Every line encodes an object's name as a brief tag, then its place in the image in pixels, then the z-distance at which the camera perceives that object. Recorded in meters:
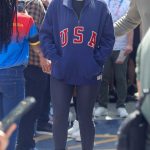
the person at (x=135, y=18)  5.57
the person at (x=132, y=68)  8.89
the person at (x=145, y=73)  3.32
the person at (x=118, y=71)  7.86
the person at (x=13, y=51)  5.09
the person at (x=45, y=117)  7.32
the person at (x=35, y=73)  6.32
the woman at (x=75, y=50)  5.39
